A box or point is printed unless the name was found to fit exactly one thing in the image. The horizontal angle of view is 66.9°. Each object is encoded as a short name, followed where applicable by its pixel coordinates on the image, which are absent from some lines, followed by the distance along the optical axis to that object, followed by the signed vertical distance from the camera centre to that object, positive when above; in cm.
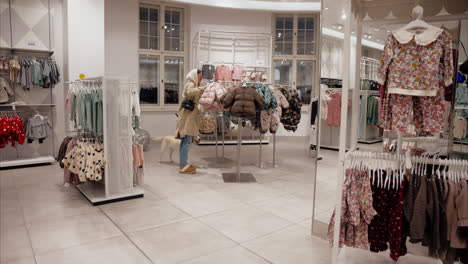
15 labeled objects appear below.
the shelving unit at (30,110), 624 -15
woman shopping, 556 -9
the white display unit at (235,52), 941 +144
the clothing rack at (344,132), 249 -19
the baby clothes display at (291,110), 621 -9
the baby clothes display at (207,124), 736 -42
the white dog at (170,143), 646 -74
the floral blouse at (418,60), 240 +32
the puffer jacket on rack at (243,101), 497 +5
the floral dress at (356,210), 250 -74
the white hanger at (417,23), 245 +58
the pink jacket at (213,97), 546 +11
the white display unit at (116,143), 418 -49
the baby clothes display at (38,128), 615 -46
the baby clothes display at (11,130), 561 -47
